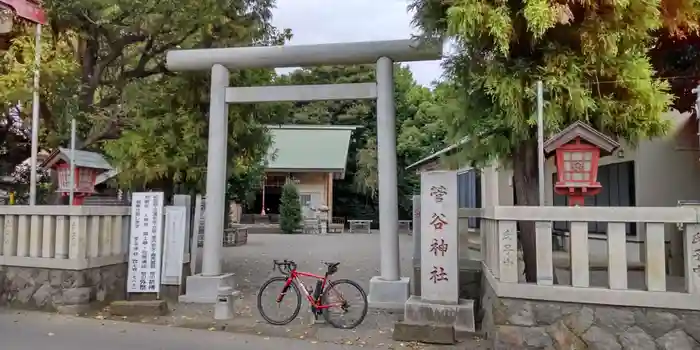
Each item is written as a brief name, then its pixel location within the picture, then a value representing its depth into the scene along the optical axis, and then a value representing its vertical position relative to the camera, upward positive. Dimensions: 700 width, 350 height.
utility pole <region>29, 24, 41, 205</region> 9.13 +1.60
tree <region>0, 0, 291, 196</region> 9.79 +2.47
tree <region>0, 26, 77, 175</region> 9.55 +2.30
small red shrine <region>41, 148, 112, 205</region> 8.51 +0.65
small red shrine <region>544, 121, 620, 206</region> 5.65 +0.61
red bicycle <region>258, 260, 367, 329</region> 7.30 -1.21
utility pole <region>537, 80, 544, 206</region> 5.76 +0.84
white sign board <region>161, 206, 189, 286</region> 8.81 -0.66
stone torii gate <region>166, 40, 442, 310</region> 8.39 +1.83
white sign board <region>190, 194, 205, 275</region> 9.89 -0.45
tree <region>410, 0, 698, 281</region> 5.89 +1.72
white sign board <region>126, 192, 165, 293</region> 8.63 -0.50
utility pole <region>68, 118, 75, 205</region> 8.32 +0.63
